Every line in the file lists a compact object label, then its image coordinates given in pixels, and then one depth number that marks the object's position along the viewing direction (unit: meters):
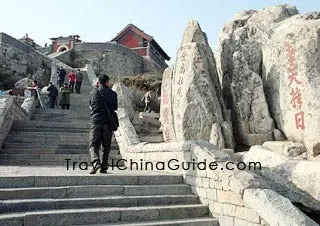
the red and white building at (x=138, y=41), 41.81
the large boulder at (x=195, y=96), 10.15
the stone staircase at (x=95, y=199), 4.89
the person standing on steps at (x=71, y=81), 18.54
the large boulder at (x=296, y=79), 9.48
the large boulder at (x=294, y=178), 5.93
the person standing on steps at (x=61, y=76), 20.47
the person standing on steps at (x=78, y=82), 18.71
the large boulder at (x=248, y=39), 11.80
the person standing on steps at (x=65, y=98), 14.71
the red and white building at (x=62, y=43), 41.38
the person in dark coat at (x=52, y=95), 15.45
